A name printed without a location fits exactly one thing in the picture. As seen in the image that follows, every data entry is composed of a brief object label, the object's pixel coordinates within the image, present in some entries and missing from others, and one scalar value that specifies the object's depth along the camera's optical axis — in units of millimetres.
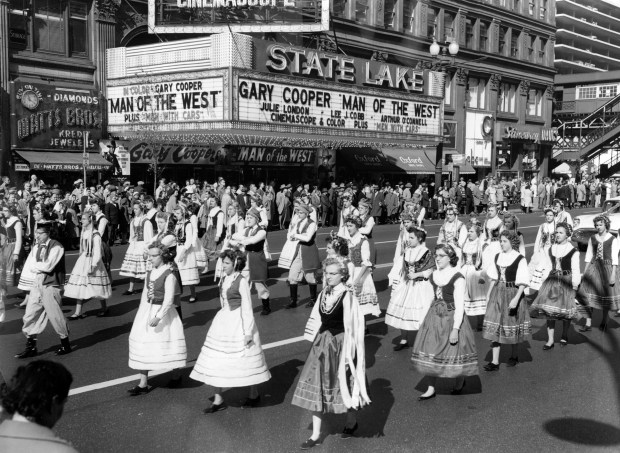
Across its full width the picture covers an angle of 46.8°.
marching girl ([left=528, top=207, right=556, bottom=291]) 11797
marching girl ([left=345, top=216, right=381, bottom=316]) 9875
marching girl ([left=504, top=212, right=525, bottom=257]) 8711
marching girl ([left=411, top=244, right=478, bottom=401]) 7008
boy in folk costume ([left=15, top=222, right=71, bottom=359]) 8523
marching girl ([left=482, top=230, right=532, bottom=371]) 8203
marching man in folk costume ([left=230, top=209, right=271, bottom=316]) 11000
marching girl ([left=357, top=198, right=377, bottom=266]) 11156
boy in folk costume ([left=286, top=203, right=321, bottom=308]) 11594
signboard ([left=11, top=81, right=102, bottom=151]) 24375
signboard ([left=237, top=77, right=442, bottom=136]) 24688
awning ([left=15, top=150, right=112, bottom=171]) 24234
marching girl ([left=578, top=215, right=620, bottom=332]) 10477
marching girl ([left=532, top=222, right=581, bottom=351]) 9414
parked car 20175
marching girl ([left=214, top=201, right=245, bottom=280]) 12664
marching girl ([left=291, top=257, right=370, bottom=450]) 5914
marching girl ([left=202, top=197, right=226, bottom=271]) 13996
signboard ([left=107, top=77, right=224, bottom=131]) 23969
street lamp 25922
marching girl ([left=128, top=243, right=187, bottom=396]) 7059
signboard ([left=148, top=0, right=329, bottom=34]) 26109
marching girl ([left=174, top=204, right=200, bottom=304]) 11984
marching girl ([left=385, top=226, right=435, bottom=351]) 8719
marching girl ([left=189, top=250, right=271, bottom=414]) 6539
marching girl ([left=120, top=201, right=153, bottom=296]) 12445
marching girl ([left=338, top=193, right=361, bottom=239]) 10812
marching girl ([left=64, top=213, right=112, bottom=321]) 10438
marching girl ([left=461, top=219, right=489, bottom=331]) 10133
